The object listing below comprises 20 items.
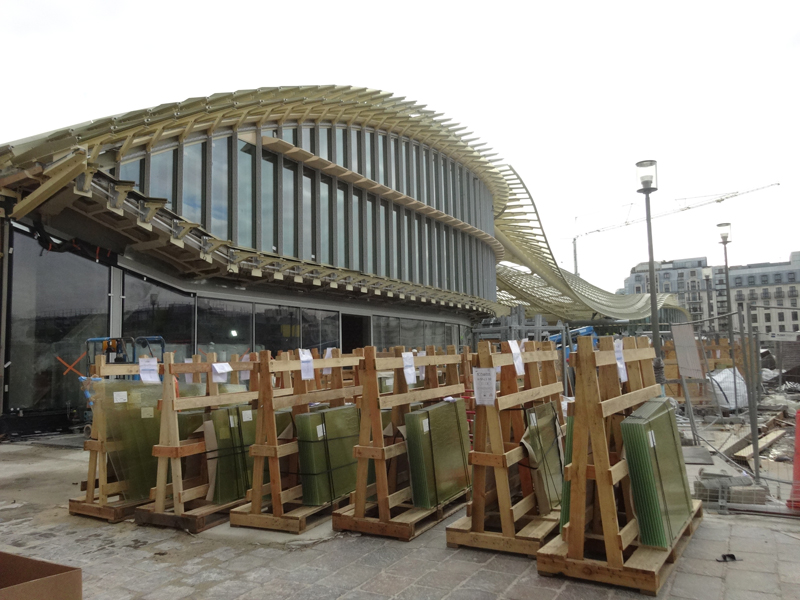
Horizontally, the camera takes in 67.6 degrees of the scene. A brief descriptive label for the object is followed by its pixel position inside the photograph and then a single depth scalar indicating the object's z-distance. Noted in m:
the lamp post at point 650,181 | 12.83
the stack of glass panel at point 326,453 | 6.58
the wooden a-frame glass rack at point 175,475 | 6.35
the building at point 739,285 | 107.50
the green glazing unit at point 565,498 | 4.93
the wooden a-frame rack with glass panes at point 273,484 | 6.19
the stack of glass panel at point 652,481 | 4.80
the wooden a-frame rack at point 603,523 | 4.48
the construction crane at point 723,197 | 100.62
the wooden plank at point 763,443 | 9.99
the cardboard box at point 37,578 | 1.64
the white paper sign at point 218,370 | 6.82
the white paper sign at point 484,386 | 5.30
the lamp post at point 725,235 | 23.09
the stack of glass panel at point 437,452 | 6.21
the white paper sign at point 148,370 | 6.77
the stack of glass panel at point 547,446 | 5.94
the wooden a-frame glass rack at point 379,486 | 5.86
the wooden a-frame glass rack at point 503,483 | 5.33
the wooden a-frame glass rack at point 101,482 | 6.71
